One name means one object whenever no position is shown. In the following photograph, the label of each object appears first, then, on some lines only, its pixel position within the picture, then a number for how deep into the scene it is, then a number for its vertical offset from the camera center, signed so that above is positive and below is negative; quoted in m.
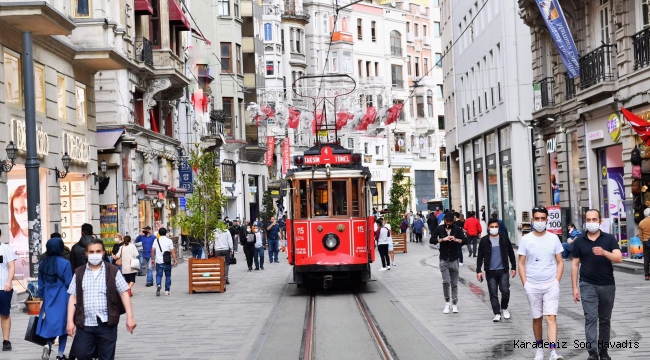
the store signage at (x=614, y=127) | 27.91 +2.07
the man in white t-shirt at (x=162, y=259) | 25.31 -0.98
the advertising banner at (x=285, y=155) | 75.12 +4.34
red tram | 23.45 -0.12
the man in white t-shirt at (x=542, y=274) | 11.88 -0.79
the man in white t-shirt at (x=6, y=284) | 14.45 -0.82
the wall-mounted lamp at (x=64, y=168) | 26.48 +1.40
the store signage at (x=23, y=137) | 23.47 +2.04
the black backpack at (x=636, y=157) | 26.23 +1.15
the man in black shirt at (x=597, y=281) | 11.60 -0.87
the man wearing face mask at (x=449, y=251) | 18.27 -0.74
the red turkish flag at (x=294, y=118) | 50.69 +4.73
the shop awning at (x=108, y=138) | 35.66 +2.86
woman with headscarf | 12.86 -0.87
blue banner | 29.70 +4.89
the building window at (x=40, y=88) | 25.61 +3.38
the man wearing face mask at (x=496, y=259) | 16.66 -0.84
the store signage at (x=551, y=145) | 35.97 +2.10
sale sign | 29.66 -0.40
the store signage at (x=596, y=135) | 30.02 +2.02
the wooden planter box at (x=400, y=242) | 44.62 -1.35
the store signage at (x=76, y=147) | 28.22 +2.10
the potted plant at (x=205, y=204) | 28.19 +0.36
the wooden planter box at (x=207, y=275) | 25.56 -1.41
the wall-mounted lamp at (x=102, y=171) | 31.52 +1.59
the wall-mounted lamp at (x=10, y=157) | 21.75 +1.42
